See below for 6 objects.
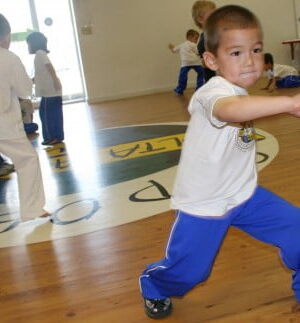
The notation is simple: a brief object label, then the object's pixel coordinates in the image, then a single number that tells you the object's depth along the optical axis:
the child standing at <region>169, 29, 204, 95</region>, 8.91
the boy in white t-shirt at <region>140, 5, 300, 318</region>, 1.37
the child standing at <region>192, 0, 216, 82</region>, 4.13
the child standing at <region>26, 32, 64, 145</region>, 5.34
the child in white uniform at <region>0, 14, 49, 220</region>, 2.89
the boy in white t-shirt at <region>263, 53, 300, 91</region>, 7.75
